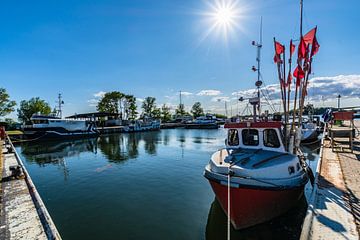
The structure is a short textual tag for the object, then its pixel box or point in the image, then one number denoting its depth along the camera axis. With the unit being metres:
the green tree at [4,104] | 43.53
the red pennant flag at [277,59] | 9.05
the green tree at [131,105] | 72.38
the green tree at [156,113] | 83.62
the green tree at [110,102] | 68.31
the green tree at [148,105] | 81.94
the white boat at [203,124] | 64.88
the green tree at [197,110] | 99.38
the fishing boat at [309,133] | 24.52
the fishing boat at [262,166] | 5.52
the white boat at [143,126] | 54.14
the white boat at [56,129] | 35.66
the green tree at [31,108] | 61.43
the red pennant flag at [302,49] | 8.23
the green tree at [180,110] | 97.88
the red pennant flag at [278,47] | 9.10
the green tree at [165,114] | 88.38
